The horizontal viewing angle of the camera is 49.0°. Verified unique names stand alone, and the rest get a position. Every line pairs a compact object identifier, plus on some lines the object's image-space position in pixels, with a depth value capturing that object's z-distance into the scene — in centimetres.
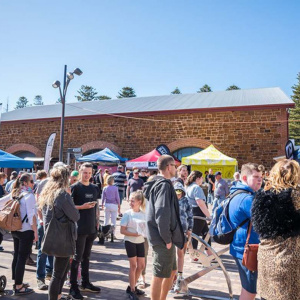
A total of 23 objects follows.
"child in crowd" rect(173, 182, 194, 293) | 494
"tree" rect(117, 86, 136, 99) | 6781
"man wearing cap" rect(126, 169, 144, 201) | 1145
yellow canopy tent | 1451
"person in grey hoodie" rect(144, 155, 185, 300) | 353
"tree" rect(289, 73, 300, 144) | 4916
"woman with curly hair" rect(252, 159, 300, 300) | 268
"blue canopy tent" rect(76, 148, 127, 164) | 1689
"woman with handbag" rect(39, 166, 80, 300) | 390
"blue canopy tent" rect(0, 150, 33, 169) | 1005
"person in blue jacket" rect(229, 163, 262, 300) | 321
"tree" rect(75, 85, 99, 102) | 7100
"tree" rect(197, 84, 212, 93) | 6456
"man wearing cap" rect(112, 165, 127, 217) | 1247
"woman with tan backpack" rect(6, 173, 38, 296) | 468
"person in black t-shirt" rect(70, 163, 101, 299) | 460
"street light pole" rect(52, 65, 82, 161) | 1331
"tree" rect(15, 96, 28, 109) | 10125
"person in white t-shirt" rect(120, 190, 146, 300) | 467
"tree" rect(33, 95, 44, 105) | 9794
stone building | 1711
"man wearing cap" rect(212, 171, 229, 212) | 1045
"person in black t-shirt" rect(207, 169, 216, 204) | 1495
